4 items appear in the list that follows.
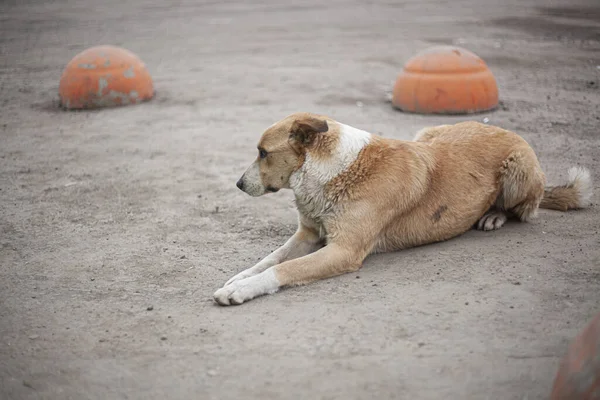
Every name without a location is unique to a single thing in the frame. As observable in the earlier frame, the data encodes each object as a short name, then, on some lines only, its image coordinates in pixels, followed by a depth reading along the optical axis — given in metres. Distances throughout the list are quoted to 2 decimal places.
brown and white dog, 4.55
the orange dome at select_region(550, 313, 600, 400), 2.44
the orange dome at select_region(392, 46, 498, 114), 8.76
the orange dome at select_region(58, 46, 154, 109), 9.55
